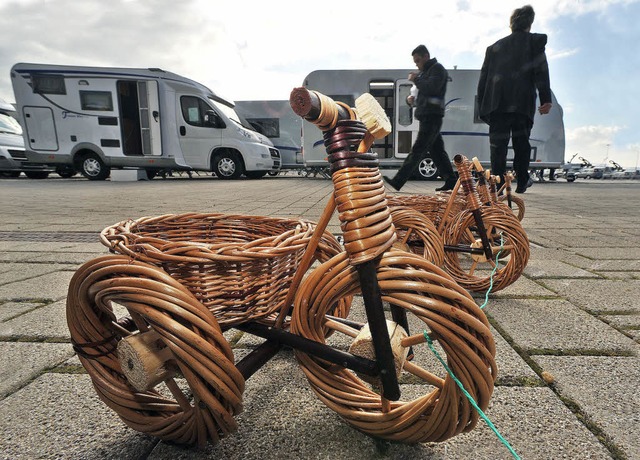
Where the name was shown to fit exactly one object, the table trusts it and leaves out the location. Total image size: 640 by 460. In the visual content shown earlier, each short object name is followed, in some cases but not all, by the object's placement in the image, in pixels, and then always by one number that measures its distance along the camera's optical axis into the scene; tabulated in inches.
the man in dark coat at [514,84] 137.4
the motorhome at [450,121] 386.3
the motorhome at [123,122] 390.9
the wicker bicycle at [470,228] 61.9
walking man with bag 169.5
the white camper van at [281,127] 568.1
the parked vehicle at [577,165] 737.1
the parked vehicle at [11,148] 440.1
